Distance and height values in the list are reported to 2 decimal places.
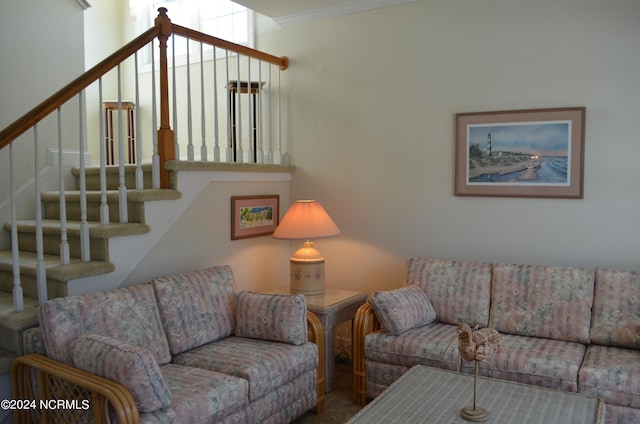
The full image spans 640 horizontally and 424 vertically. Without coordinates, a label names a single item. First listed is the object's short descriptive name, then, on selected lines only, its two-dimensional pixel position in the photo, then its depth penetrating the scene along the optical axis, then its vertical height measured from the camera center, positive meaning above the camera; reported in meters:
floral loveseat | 2.21 -0.88
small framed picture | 3.89 -0.29
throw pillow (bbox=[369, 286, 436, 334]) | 3.15 -0.79
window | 4.75 +1.50
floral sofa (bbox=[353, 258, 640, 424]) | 2.67 -0.87
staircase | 2.63 -0.41
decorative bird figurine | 2.12 -0.66
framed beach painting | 3.33 +0.16
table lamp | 3.70 -0.39
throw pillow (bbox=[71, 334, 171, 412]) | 2.16 -0.79
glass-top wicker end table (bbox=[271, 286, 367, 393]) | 3.46 -0.89
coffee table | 2.16 -0.96
